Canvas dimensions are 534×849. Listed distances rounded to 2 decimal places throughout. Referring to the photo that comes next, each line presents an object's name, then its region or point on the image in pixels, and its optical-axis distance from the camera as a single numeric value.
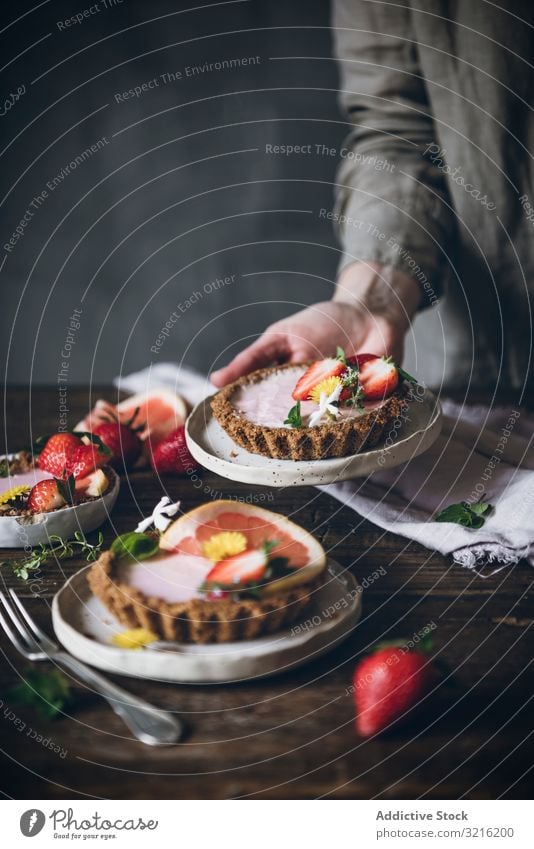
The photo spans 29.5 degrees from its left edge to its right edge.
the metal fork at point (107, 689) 0.43
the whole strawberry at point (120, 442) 0.67
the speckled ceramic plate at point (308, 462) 0.57
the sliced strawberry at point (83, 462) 0.59
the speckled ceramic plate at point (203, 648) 0.44
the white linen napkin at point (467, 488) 0.54
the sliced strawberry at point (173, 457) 0.65
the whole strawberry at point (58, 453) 0.60
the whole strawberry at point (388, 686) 0.43
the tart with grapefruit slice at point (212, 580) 0.45
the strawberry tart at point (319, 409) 0.59
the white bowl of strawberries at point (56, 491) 0.56
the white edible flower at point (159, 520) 0.50
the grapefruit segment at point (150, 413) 0.73
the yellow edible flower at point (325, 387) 0.62
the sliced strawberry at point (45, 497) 0.56
